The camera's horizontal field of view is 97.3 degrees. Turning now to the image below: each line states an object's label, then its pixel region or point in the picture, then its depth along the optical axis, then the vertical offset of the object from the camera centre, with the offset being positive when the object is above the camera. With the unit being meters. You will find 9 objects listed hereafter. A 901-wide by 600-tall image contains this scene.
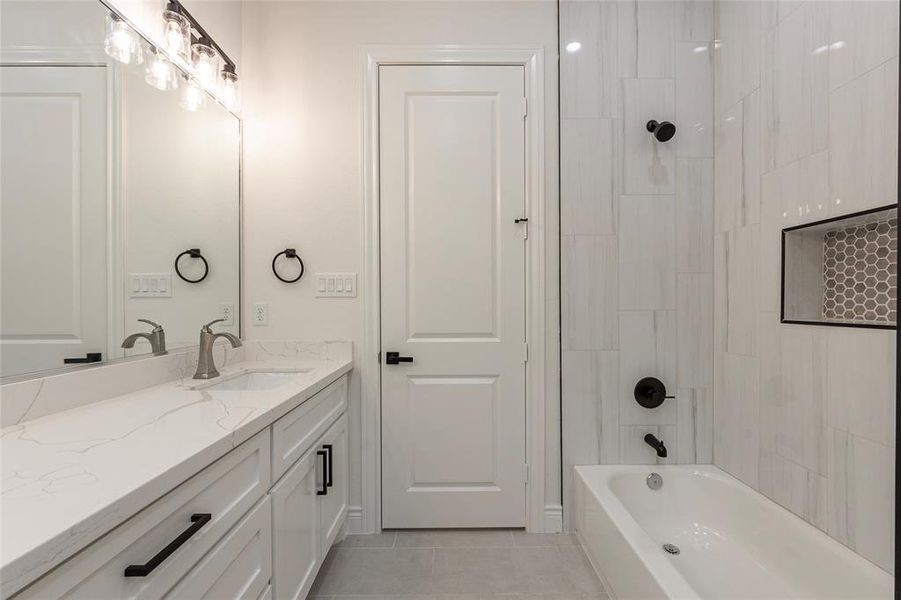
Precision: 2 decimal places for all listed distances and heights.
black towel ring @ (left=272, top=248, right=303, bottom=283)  2.01 +0.23
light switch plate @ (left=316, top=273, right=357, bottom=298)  2.04 +0.07
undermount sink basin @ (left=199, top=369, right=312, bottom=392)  1.70 -0.36
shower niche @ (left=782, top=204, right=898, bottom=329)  1.27 +0.11
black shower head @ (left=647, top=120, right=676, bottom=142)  1.89 +0.82
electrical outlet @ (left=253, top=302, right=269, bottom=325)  2.04 -0.08
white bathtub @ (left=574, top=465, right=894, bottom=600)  1.28 -0.95
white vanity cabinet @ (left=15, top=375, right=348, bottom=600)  0.64 -0.52
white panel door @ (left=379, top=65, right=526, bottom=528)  2.03 +0.03
